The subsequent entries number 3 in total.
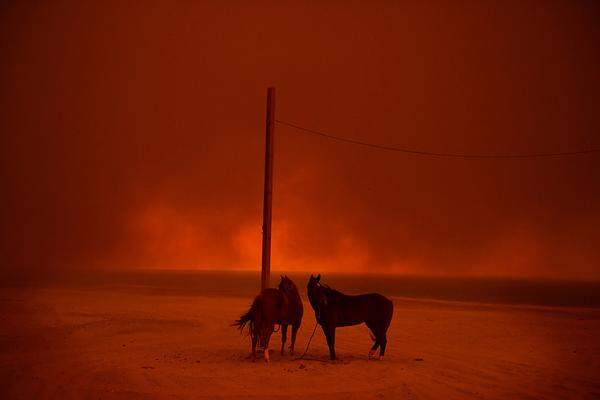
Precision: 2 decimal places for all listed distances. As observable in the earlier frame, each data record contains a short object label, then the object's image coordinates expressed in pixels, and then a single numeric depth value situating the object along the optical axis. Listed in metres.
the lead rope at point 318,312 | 11.40
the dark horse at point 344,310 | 11.32
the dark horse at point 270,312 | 11.21
